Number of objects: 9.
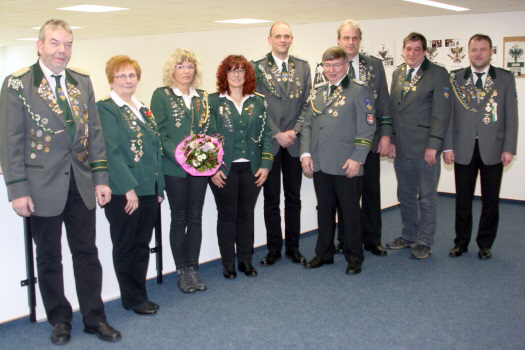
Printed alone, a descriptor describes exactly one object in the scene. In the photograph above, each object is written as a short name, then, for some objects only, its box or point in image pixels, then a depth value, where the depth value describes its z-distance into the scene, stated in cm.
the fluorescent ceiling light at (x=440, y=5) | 680
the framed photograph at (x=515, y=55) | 706
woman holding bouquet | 375
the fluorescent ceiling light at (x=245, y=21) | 932
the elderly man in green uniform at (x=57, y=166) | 288
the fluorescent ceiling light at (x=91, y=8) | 791
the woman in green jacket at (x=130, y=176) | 330
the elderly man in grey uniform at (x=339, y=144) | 412
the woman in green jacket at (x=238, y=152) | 402
